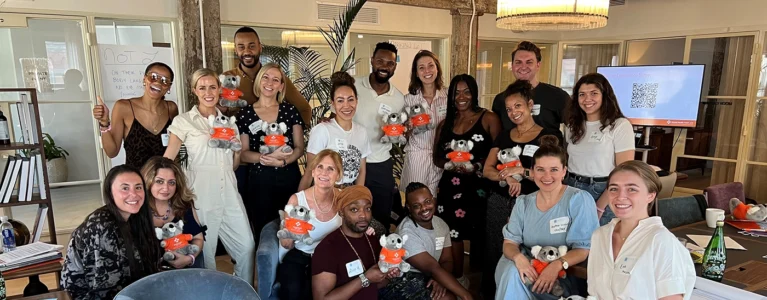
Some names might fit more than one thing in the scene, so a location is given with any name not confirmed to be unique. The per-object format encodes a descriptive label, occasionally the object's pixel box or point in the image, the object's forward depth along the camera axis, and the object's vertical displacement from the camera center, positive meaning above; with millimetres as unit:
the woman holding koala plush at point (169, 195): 2283 -508
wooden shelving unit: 2811 -340
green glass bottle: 1972 -703
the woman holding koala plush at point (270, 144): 2844 -313
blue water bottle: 2564 -788
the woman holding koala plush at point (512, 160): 2711 -399
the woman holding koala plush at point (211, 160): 2631 -384
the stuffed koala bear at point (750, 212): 2859 -747
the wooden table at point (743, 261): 1960 -806
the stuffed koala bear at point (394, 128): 3027 -230
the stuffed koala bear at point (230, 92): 2951 +8
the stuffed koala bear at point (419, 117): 3098 -165
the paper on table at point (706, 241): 2426 -794
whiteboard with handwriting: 4218 +234
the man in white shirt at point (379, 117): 3160 -164
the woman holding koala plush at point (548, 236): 2180 -703
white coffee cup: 2743 -739
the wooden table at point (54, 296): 1834 -801
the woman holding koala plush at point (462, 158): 3018 -423
